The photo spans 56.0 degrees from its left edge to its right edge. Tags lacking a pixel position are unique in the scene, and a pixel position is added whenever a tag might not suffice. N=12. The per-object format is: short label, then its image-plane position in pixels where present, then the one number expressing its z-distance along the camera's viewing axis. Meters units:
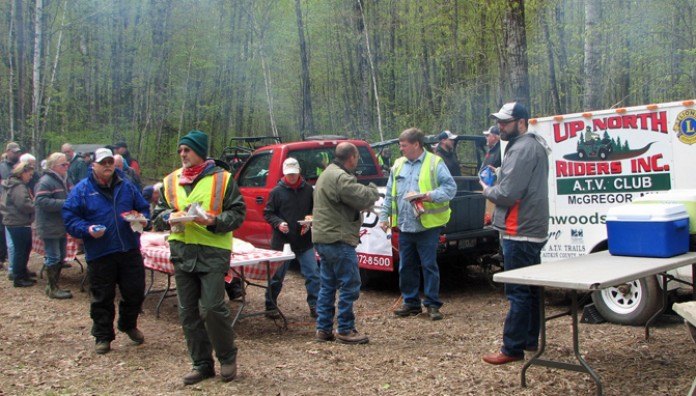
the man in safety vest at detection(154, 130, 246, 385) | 4.67
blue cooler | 4.48
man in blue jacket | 5.73
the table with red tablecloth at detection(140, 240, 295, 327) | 6.14
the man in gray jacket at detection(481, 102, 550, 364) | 4.84
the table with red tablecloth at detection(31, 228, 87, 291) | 8.52
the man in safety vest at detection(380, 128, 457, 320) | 6.55
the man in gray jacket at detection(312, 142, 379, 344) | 5.74
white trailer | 5.86
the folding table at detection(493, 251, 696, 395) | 3.79
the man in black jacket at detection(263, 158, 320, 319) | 6.74
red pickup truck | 8.91
